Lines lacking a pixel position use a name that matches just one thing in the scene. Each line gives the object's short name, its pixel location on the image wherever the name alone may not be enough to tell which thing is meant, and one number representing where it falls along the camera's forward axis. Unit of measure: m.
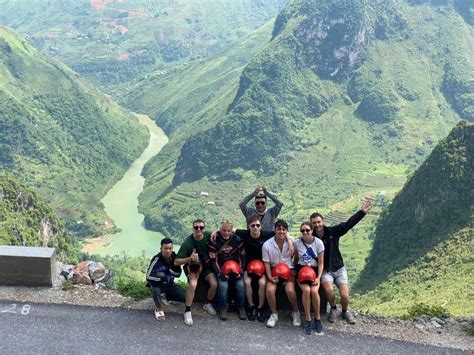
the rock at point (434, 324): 13.22
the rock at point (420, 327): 13.05
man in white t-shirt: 12.55
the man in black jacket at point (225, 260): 12.69
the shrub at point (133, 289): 13.69
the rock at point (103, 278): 14.57
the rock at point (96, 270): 14.59
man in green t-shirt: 12.59
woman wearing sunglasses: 12.36
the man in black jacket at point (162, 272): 12.88
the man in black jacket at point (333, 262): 12.80
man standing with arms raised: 13.64
